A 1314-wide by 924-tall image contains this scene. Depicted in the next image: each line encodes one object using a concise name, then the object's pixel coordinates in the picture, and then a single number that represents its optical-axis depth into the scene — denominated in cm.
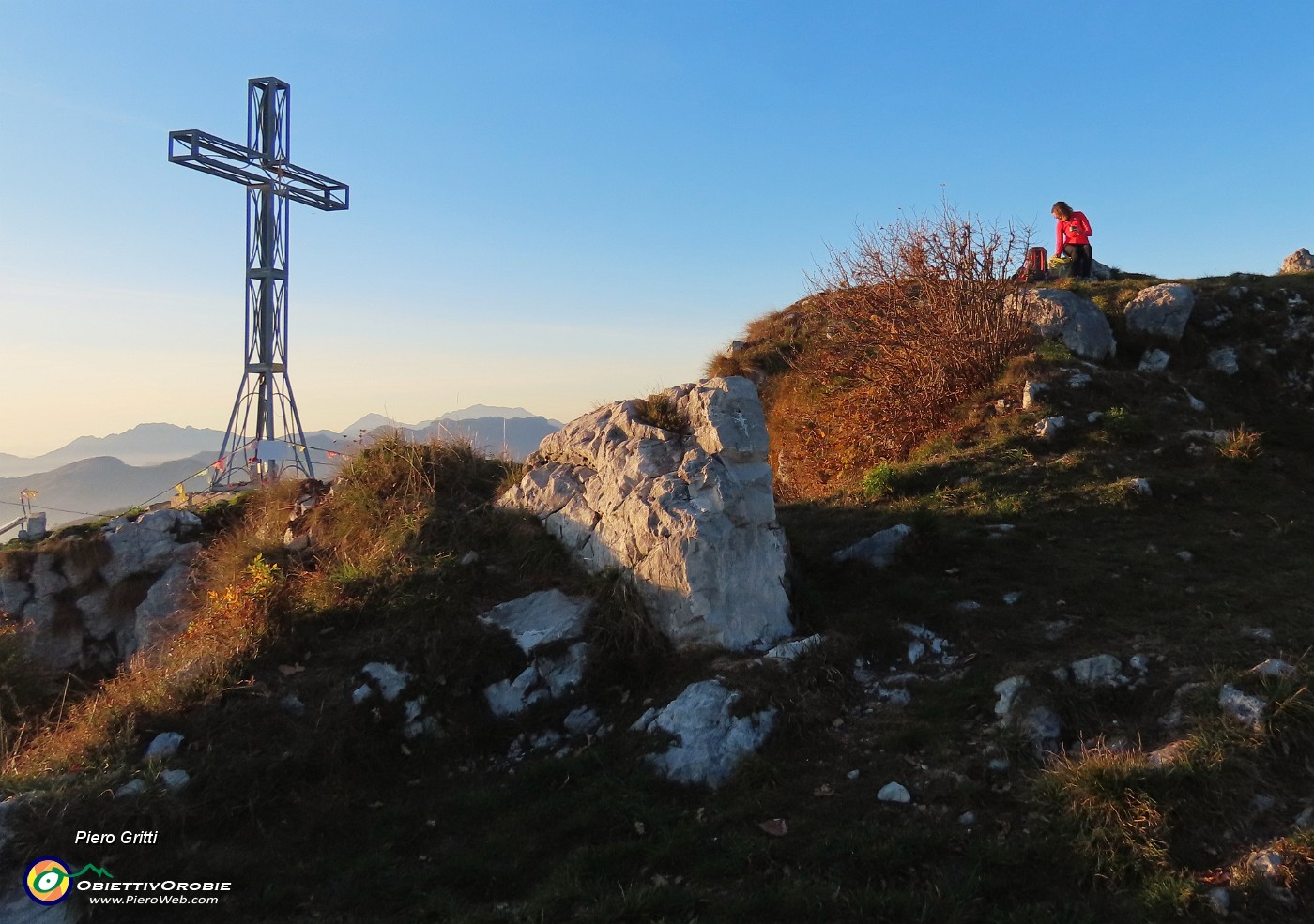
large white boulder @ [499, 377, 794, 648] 704
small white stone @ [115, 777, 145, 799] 530
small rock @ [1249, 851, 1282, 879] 413
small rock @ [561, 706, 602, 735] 637
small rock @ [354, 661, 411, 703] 641
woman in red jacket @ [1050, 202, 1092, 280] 1798
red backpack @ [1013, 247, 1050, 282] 1812
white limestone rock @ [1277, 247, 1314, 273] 2447
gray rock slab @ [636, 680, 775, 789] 571
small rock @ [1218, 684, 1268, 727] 518
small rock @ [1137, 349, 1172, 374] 1457
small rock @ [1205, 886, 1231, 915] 401
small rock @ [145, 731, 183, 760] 579
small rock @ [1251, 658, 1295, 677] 549
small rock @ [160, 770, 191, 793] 543
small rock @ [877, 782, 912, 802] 519
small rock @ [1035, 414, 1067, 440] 1207
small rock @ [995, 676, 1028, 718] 593
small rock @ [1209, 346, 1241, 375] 1451
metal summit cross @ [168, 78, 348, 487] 1548
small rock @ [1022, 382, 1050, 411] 1302
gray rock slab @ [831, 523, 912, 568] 870
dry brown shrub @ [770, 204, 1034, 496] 1415
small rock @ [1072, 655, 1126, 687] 615
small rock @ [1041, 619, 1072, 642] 715
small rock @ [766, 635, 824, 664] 665
